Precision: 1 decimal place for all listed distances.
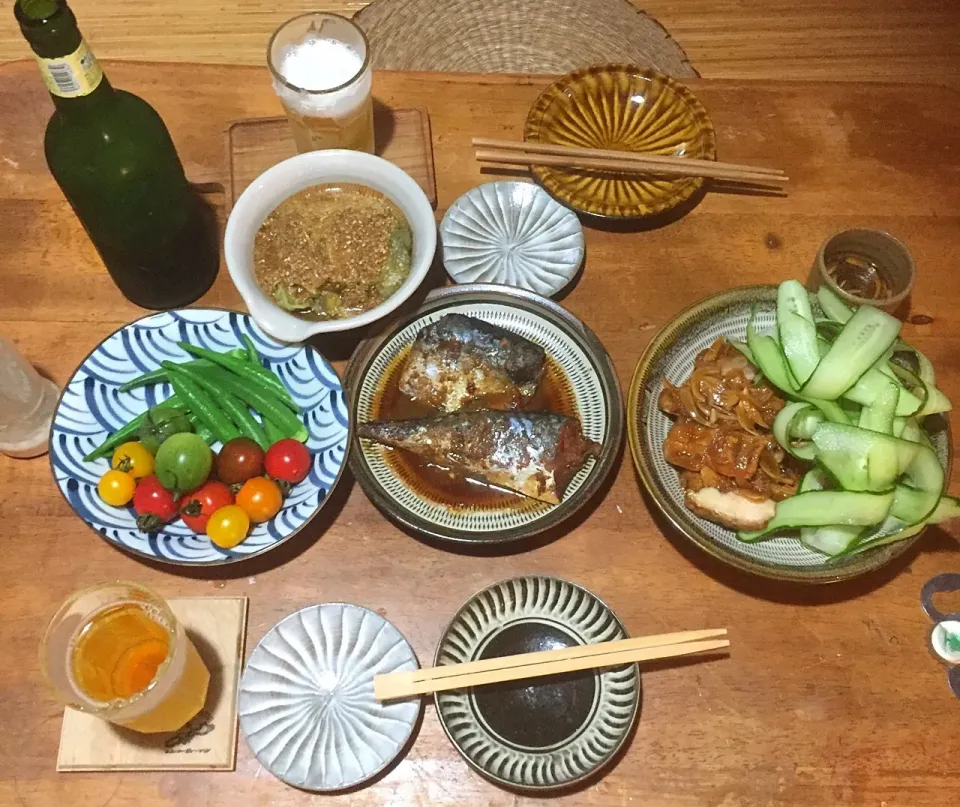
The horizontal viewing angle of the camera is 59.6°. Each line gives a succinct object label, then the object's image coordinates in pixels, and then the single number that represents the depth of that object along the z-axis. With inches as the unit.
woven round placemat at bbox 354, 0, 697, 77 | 29.3
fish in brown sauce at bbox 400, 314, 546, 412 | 22.1
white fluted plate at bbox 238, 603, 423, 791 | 18.1
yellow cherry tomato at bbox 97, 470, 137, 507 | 19.6
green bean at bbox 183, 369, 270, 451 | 21.4
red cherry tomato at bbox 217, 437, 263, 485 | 20.3
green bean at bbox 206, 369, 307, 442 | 21.2
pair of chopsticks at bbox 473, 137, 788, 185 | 23.5
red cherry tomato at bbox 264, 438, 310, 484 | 20.1
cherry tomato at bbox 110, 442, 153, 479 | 20.0
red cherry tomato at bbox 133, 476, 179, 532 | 19.4
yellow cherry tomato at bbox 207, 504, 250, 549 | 19.2
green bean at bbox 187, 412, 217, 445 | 21.4
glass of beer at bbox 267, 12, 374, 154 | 22.3
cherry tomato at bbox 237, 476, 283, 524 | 19.6
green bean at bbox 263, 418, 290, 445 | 21.4
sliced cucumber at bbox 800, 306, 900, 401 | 19.0
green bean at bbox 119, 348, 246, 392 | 21.2
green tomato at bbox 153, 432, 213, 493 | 19.8
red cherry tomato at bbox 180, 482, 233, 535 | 19.6
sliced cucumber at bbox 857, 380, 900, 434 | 18.8
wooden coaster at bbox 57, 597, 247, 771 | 18.4
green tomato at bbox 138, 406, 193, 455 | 20.6
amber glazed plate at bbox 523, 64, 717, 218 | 24.0
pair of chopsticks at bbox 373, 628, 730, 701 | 18.3
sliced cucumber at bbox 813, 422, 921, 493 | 18.2
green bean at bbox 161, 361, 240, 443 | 21.2
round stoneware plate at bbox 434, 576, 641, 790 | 18.2
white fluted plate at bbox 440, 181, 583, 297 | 23.1
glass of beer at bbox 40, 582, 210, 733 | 16.5
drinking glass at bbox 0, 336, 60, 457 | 20.2
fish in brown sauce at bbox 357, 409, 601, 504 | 20.9
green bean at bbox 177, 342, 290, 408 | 21.5
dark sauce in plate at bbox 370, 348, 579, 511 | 21.1
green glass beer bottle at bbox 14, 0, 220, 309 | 16.3
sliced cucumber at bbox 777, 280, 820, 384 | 19.5
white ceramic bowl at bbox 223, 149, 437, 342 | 20.8
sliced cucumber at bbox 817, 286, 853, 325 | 20.4
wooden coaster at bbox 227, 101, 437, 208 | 24.3
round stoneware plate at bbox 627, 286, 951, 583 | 18.7
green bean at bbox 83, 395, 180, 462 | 20.4
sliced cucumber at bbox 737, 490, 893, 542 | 18.3
